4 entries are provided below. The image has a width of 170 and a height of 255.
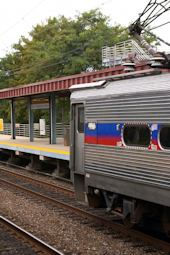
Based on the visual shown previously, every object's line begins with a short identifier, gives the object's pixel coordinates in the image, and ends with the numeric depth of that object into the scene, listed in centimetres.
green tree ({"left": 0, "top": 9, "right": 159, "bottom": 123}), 3072
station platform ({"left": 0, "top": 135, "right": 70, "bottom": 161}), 1388
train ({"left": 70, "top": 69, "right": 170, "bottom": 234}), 557
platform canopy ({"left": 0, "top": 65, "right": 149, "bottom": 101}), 1255
